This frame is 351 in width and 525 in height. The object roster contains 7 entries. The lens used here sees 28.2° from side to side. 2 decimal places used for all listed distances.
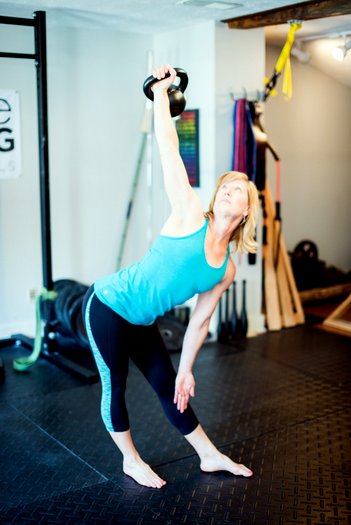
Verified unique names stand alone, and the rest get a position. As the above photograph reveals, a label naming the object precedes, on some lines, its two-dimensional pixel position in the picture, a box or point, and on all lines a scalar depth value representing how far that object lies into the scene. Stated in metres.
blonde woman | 2.44
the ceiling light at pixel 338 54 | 5.54
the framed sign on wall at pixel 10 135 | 4.68
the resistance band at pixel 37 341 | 4.32
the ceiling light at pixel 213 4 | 4.07
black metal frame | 4.07
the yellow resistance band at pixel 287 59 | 4.37
